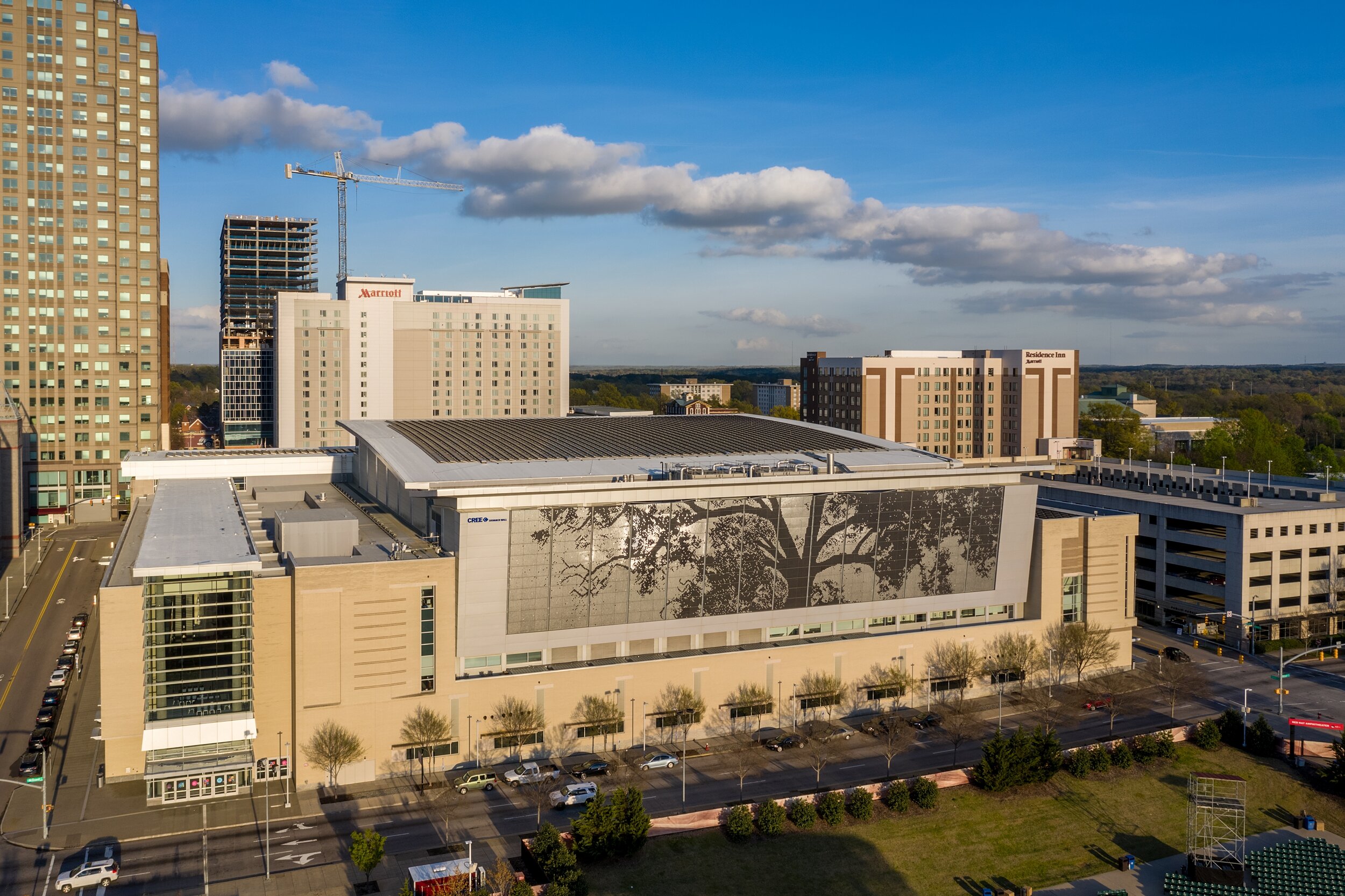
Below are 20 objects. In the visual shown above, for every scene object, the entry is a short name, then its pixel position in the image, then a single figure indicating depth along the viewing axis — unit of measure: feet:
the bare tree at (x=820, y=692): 223.71
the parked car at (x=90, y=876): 145.59
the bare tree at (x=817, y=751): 196.34
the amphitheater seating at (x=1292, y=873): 156.66
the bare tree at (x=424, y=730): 189.16
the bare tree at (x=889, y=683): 232.12
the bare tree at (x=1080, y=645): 245.86
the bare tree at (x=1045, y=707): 223.30
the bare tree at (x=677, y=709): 210.38
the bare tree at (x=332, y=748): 181.78
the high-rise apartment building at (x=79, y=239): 410.72
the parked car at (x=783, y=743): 208.95
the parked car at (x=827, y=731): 214.69
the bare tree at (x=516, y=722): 196.85
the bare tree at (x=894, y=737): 202.18
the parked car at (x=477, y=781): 186.50
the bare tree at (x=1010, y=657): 242.99
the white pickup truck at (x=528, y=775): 188.44
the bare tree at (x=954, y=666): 237.04
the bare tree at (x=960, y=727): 211.00
